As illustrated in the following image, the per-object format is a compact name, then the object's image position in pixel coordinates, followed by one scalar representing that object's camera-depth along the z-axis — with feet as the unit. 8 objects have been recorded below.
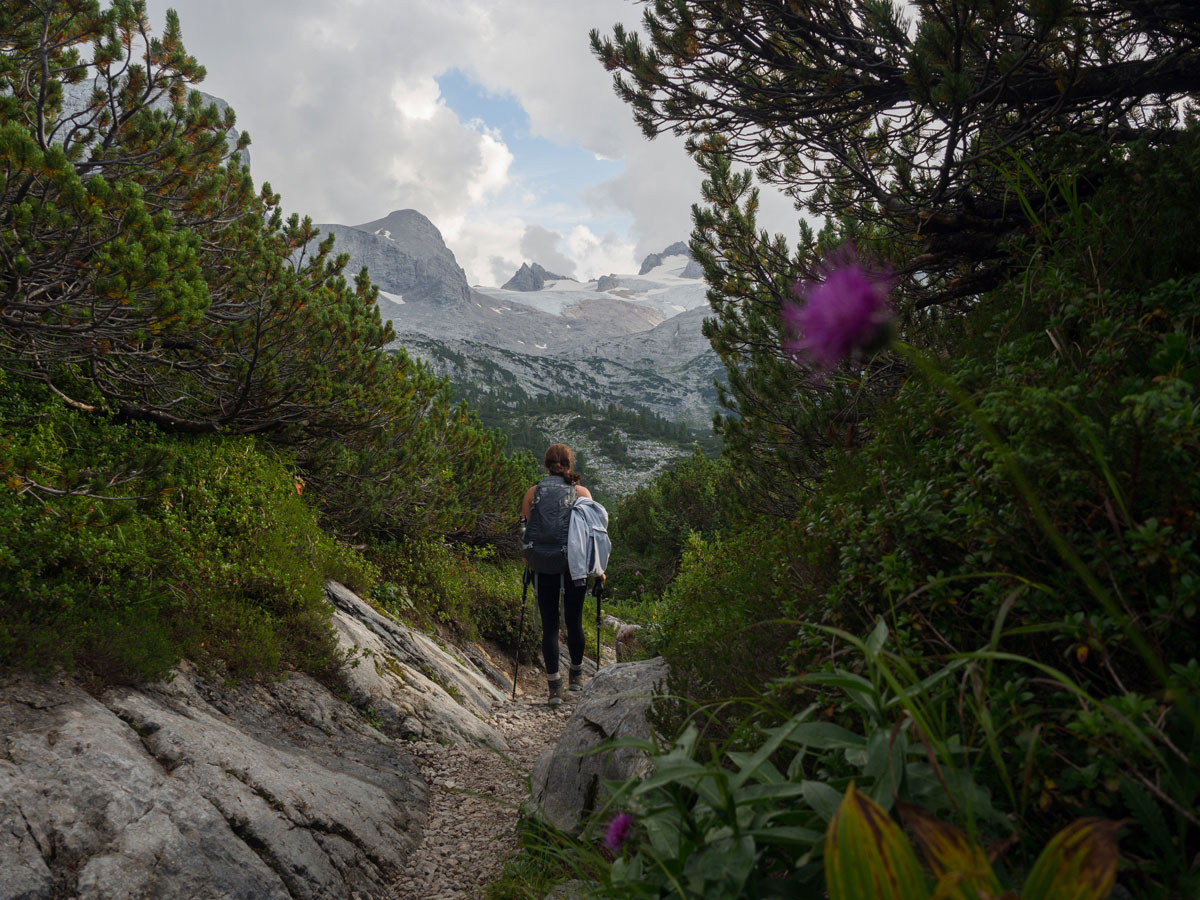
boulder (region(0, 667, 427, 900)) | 9.30
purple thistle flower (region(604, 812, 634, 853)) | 5.45
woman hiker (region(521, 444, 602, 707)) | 22.74
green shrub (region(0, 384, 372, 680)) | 13.16
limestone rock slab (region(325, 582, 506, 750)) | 19.83
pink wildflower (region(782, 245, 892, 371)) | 4.71
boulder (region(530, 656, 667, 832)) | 12.31
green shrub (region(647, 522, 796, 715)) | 9.66
